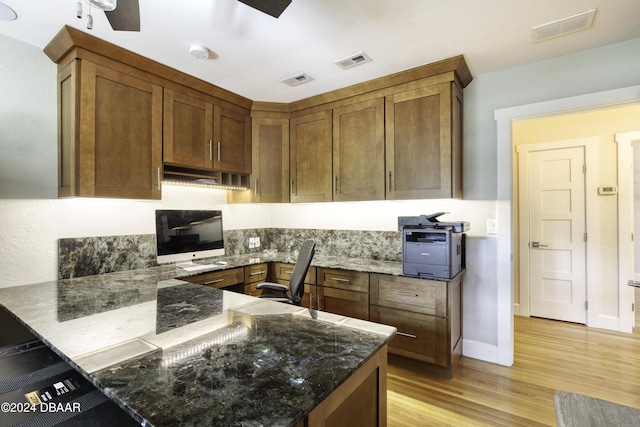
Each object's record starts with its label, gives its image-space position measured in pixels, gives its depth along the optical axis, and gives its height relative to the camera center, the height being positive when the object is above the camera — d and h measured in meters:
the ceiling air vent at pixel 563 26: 1.96 +1.28
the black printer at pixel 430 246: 2.37 -0.25
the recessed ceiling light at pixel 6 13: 1.78 +1.23
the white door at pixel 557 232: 3.70 -0.23
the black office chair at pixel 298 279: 2.34 -0.49
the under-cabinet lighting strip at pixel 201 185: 2.81 +0.33
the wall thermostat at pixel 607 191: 3.51 +0.27
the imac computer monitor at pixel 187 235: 2.62 -0.17
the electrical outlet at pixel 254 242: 3.79 -0.32
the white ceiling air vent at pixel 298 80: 2.81 +1.30
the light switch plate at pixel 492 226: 2.73 -0.10
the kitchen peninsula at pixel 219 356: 0.75 -0.45
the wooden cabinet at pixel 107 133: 2.16 +0.65
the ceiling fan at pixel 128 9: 1.30 +0.97
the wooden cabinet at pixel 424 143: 2.60 +0.65
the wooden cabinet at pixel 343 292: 2.72 -0.71
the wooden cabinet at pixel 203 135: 2.71 +0.81
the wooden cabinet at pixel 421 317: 2.40 -0.84
